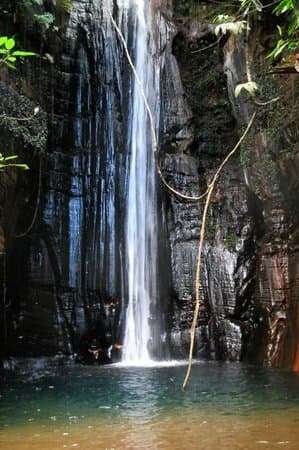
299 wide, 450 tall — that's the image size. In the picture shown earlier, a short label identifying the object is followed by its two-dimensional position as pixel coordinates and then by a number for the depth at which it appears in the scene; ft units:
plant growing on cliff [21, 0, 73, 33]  34.99
